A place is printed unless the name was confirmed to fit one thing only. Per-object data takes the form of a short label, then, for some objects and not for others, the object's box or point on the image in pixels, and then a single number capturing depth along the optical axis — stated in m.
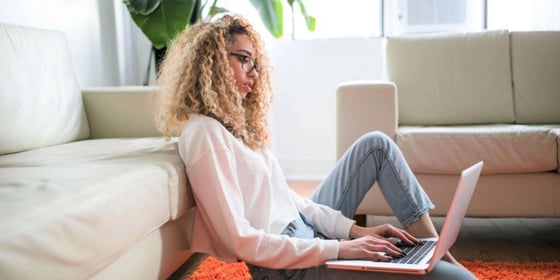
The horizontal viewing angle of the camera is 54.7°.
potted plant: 2.54
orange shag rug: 1.62
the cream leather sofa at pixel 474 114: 1.88
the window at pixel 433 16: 3.40
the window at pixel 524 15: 2.94
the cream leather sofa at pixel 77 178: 0.74
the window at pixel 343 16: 3.47
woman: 1.02
